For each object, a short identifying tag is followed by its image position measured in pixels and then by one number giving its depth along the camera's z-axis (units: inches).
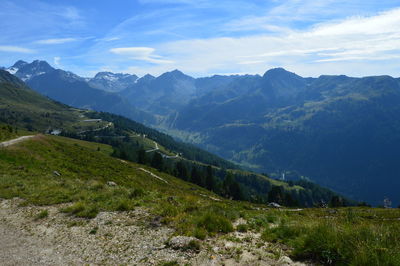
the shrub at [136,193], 733.6
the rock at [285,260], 352.2
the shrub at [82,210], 585.9
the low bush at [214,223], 471.9
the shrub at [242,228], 480.7
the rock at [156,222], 521.0
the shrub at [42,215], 601.6
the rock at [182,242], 414.6
